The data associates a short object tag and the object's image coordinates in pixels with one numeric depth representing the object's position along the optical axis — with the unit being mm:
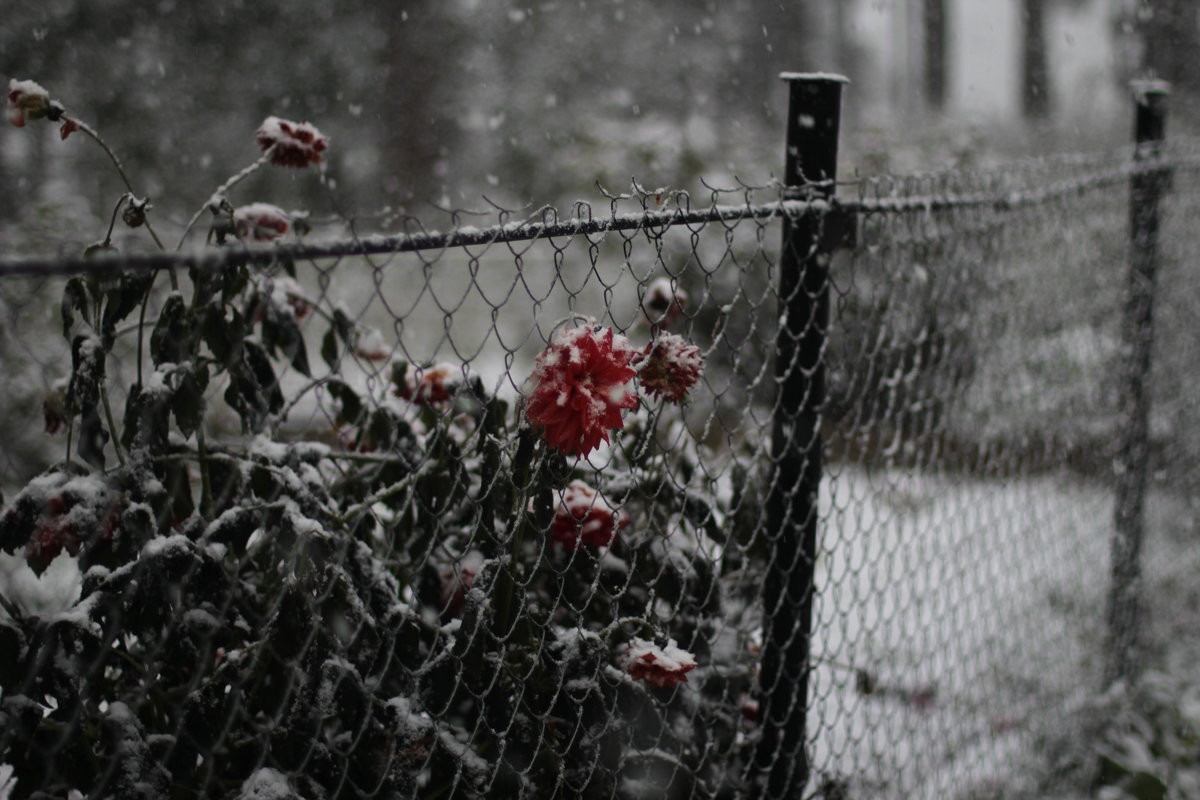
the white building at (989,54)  12242
